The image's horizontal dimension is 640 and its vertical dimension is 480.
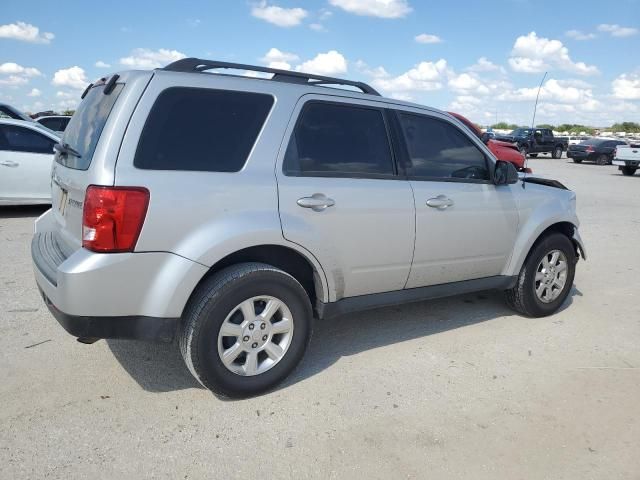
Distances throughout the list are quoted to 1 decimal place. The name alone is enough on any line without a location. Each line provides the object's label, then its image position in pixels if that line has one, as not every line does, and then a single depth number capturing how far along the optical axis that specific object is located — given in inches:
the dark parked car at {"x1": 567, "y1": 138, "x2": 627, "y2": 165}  1117.7
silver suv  109.0
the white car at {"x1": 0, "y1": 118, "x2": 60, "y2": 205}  331.0
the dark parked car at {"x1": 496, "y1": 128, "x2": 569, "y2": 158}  1166.3
